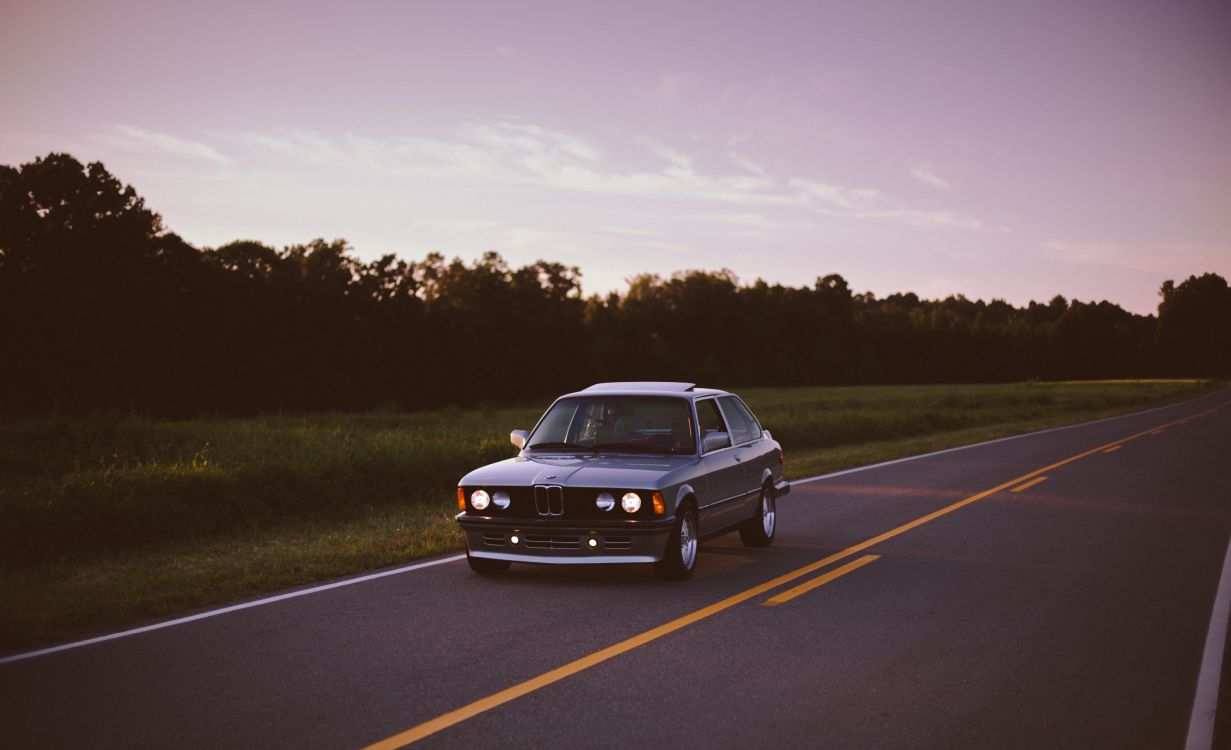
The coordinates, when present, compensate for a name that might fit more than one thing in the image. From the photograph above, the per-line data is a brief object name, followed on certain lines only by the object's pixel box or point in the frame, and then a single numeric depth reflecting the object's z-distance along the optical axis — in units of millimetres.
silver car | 8484
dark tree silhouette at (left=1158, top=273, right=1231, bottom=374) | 147125
